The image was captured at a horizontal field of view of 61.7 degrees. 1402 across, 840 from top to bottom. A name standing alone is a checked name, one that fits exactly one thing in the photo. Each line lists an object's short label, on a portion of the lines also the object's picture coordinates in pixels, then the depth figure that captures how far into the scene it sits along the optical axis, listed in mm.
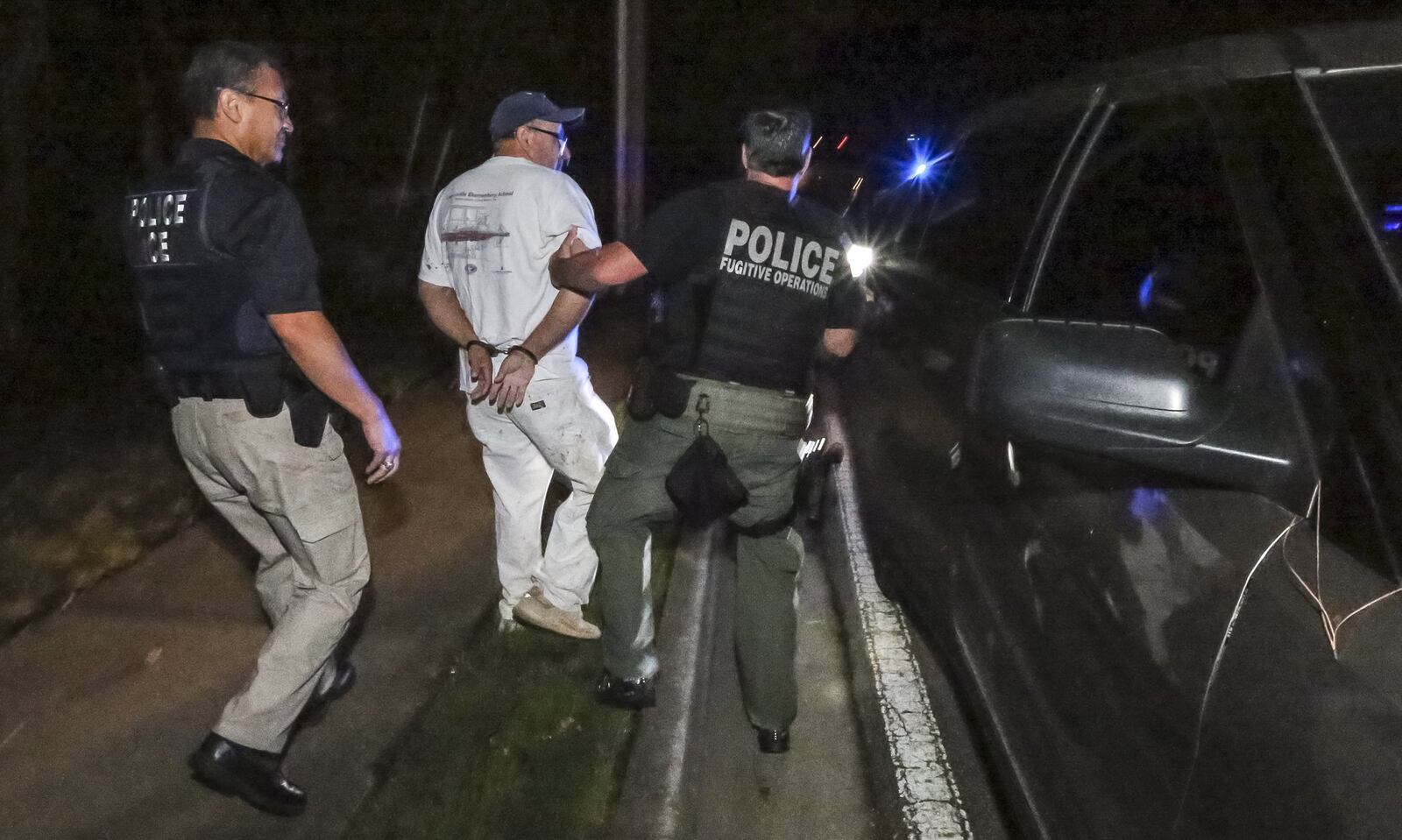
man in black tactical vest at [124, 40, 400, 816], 2803
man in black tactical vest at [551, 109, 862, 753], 3102
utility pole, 8617
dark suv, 1581
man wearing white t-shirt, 3678
